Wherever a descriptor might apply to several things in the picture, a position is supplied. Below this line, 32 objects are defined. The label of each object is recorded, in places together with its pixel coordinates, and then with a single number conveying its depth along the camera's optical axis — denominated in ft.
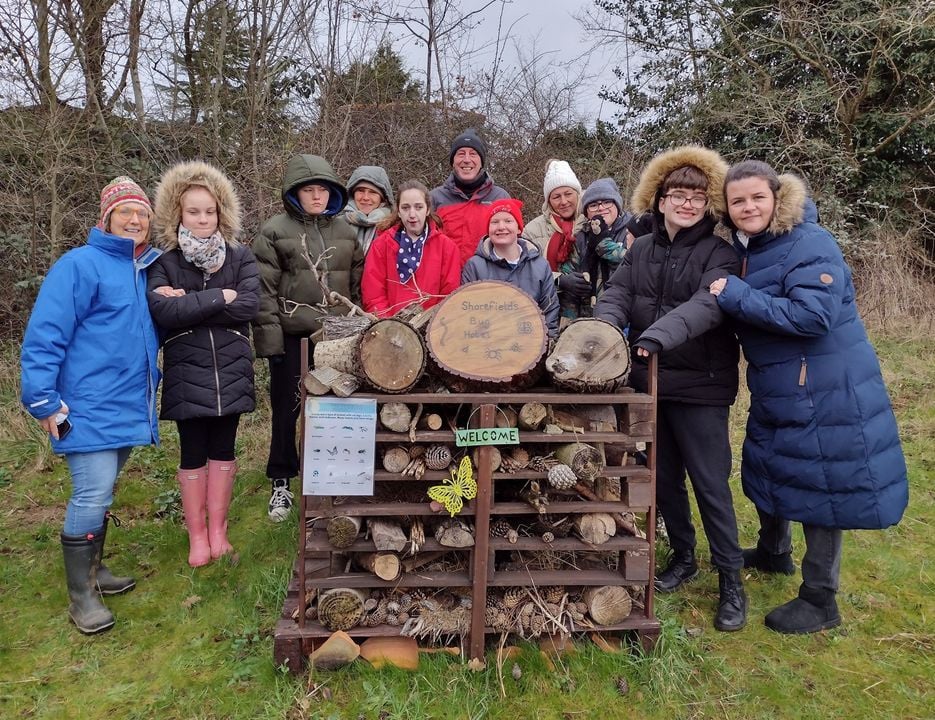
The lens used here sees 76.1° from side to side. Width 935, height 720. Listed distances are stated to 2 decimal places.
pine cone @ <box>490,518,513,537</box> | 8.72
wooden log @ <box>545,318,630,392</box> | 7.93
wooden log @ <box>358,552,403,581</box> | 8.24
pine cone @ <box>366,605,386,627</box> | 8.53
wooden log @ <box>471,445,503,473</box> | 8.10
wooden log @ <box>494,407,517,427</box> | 8.09
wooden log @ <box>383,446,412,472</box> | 8.13
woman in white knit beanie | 12.84
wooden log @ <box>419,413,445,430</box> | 8.13
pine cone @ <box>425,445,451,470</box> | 8.13
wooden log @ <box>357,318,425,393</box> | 7.66
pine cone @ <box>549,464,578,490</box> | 7.95
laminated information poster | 7.77
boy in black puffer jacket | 9.04
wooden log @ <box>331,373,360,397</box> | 7.75
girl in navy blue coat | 8.46
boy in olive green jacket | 11.93
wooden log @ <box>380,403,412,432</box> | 7.96
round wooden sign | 7.88
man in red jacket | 12.93
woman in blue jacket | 8.87
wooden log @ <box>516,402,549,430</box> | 8.15
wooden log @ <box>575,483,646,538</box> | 8.70
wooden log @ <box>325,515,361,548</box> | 8.02
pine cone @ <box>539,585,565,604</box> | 8.80
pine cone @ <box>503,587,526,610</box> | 8.74
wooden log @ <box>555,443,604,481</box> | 8.00
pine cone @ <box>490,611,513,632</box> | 8.55
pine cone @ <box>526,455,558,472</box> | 8.30
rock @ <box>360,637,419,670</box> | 8.37
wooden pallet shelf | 8.02
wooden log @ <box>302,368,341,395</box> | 7.94
